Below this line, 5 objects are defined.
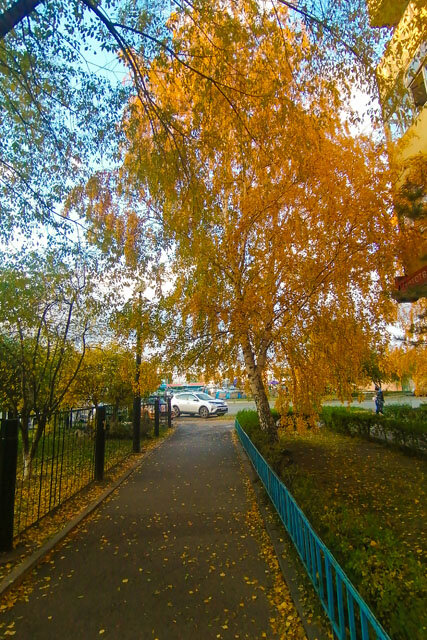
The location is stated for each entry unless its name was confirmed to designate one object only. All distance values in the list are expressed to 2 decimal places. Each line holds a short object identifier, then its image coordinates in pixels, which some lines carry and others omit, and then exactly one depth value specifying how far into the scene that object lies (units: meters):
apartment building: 6.72
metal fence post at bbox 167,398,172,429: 18.77
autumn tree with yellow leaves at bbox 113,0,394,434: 6.43
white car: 23.81
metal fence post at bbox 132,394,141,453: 11.02
